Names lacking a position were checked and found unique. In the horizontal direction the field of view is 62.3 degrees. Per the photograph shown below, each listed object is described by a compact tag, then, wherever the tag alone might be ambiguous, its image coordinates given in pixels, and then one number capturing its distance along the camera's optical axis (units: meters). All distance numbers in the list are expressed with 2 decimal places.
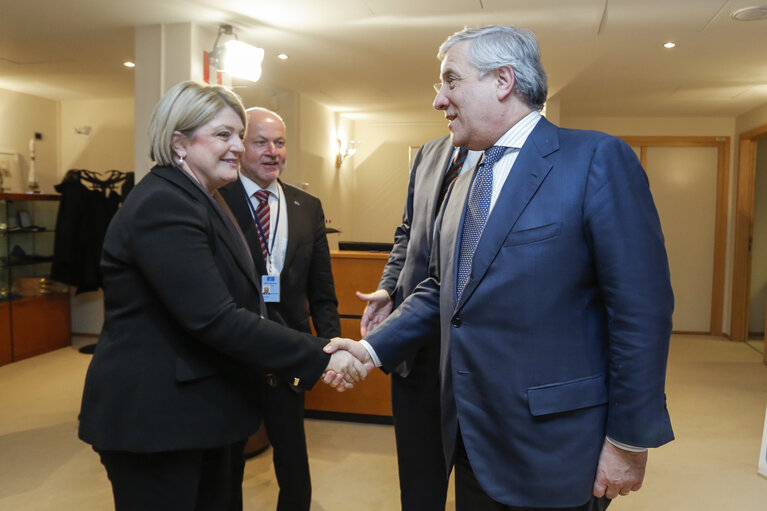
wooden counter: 4.07
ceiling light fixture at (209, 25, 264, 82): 4.07
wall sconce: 8.02
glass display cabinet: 5.72
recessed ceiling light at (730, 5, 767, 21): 3.60
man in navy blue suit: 1.22
